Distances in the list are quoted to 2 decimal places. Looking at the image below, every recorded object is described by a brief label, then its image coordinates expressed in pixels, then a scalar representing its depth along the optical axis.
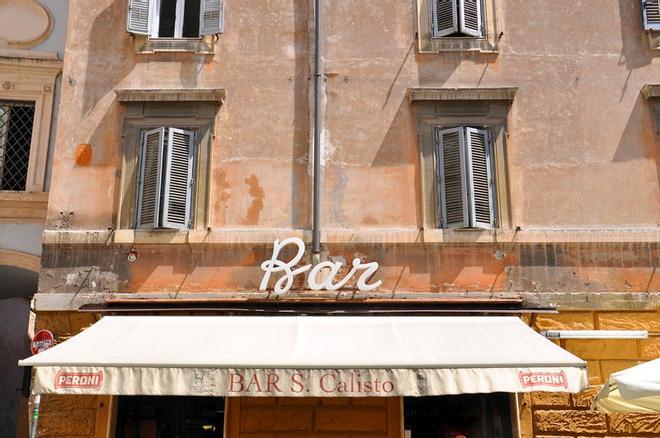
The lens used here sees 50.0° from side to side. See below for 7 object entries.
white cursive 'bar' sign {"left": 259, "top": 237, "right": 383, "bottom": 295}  9.52
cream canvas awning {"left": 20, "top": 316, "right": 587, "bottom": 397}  7.79
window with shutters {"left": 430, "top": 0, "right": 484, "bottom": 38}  10.54
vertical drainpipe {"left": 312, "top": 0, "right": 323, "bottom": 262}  9.80
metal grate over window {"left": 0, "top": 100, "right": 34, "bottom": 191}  11.28
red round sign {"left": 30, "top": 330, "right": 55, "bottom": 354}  9.22
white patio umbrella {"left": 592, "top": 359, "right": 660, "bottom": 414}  6.92
